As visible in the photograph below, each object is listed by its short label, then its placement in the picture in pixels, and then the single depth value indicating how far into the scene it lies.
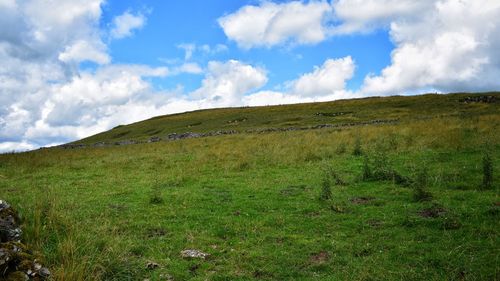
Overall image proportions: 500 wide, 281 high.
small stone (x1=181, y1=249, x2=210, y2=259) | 9.67
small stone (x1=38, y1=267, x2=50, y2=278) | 7.07
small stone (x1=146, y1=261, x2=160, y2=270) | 9.04
